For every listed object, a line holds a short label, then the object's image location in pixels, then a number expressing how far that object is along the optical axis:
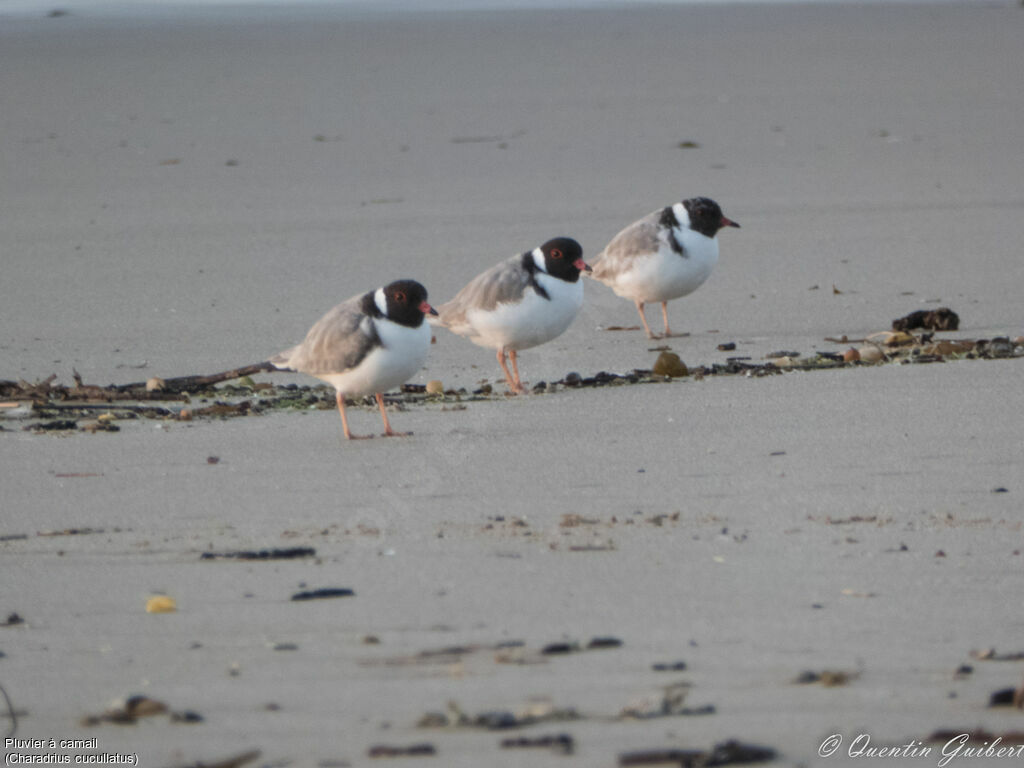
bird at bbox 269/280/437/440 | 11.45
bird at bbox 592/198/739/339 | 16.28
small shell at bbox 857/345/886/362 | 13.24
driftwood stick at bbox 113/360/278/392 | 12.70
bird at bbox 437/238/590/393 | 13.30
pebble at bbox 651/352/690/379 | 13.12
